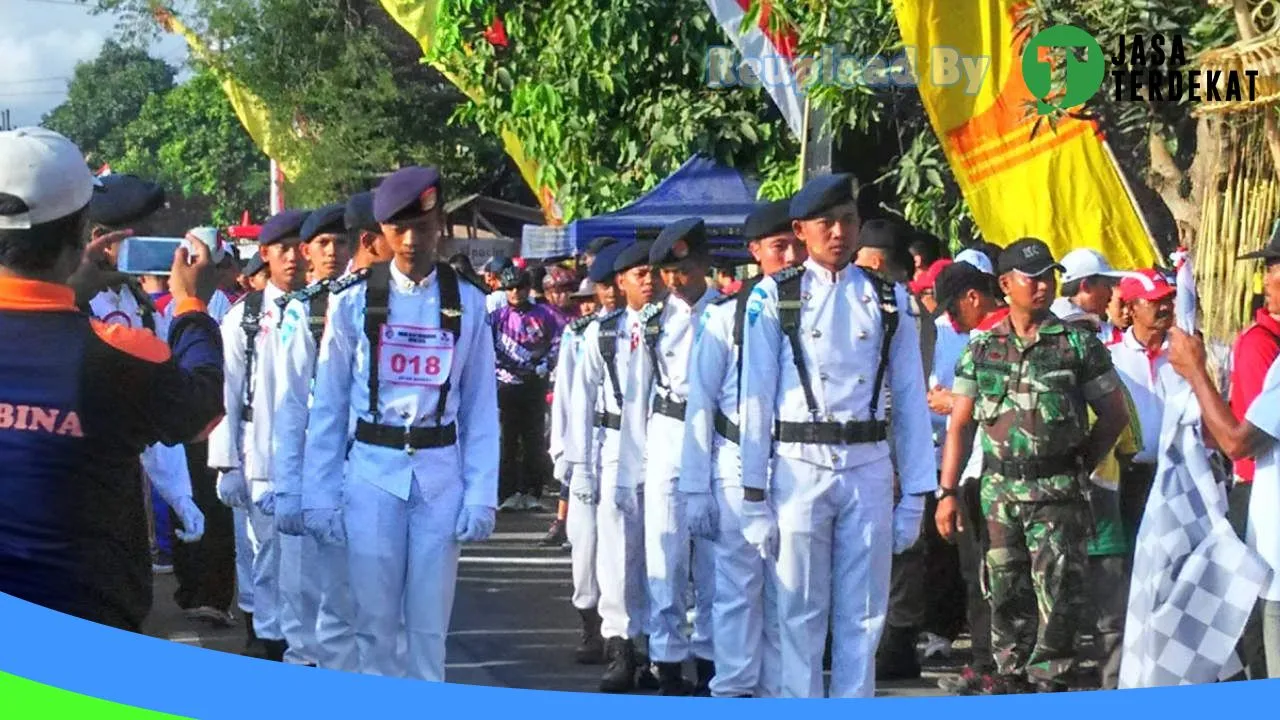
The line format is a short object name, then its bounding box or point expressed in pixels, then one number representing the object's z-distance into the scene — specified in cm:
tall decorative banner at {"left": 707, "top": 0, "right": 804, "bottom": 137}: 715
